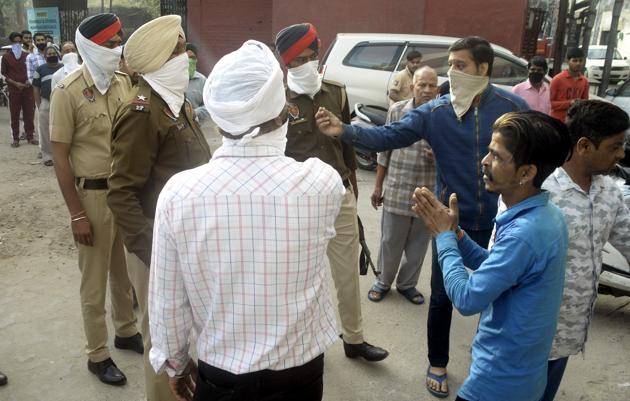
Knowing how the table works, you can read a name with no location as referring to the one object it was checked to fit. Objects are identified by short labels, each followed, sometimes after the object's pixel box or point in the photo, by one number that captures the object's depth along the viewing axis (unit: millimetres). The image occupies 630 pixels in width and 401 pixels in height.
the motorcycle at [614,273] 3908
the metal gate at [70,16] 17592
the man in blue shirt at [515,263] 1799
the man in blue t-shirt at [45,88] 7795
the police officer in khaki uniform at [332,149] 3209
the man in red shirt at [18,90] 9617
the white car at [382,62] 8461
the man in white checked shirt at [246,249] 1532
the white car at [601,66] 19000
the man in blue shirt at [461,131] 2891
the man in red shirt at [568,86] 7348
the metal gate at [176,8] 15242
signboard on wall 16828
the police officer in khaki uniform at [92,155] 2945
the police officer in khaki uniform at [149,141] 2461
